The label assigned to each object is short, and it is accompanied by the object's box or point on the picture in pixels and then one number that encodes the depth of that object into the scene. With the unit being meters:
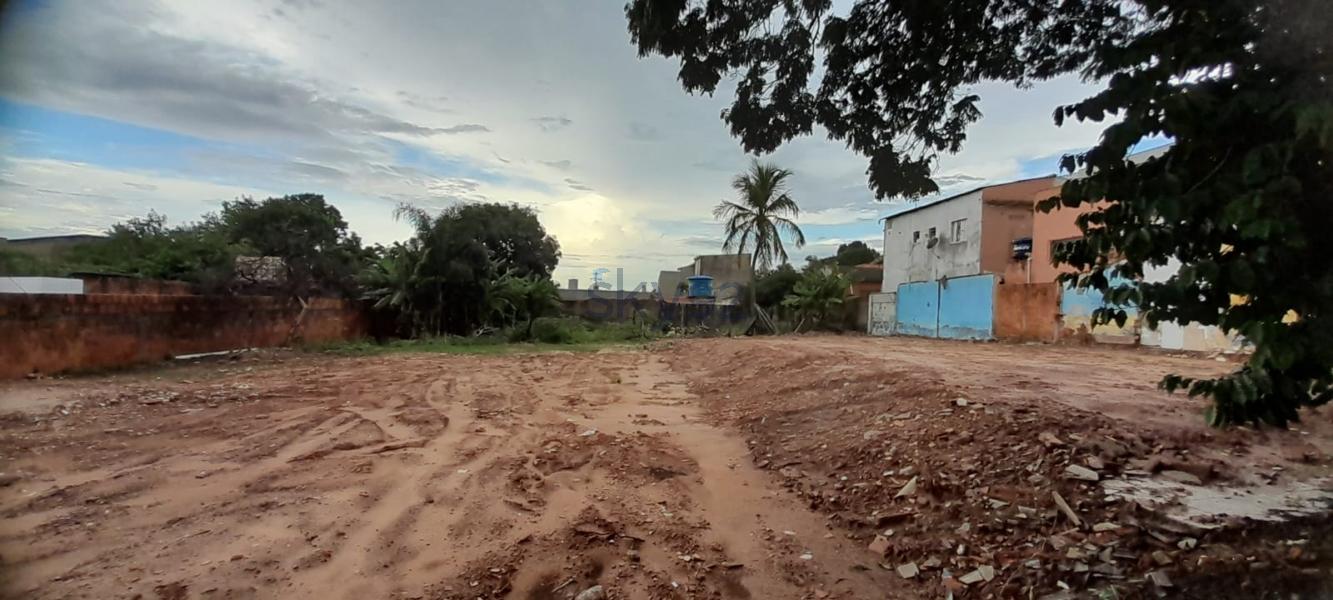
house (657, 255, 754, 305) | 26.73
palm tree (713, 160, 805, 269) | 21.38
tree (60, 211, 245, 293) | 14.23
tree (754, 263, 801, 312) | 27.28
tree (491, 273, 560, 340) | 18.95
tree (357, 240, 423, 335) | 17.97
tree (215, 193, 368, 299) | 17.23
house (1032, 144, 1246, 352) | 12.19
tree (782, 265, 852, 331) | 22.08
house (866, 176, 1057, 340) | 18.12
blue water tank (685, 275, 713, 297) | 28.73
